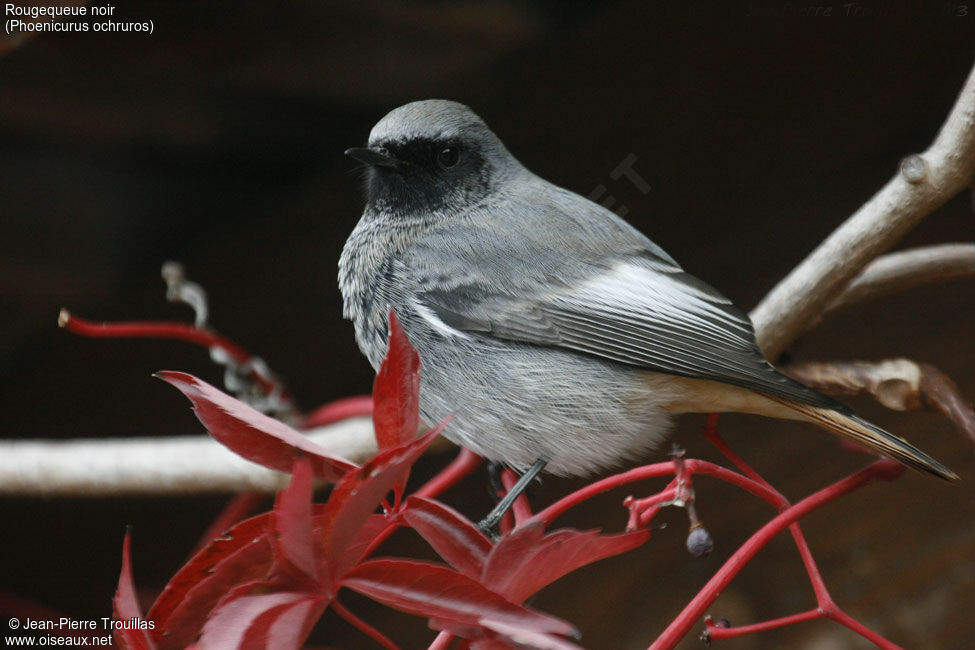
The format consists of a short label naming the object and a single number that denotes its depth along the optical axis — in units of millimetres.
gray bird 2504
